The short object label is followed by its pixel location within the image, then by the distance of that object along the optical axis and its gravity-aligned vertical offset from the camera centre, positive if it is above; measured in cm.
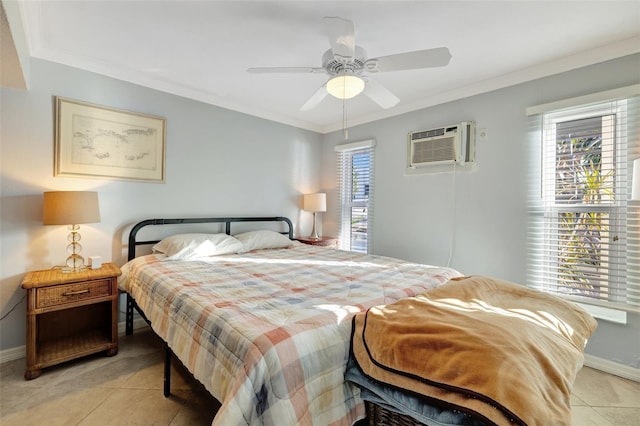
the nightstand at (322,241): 381 -41
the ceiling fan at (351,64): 161 +94
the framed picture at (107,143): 236 +57
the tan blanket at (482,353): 85 -50
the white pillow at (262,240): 311 -34
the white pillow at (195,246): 251 -34
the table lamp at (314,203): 397 +10
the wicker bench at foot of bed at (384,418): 106 -79
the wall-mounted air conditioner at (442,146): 288 +71
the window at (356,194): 384 +25
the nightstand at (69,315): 195 -88
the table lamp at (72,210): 207 -3
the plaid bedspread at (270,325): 99 -50
